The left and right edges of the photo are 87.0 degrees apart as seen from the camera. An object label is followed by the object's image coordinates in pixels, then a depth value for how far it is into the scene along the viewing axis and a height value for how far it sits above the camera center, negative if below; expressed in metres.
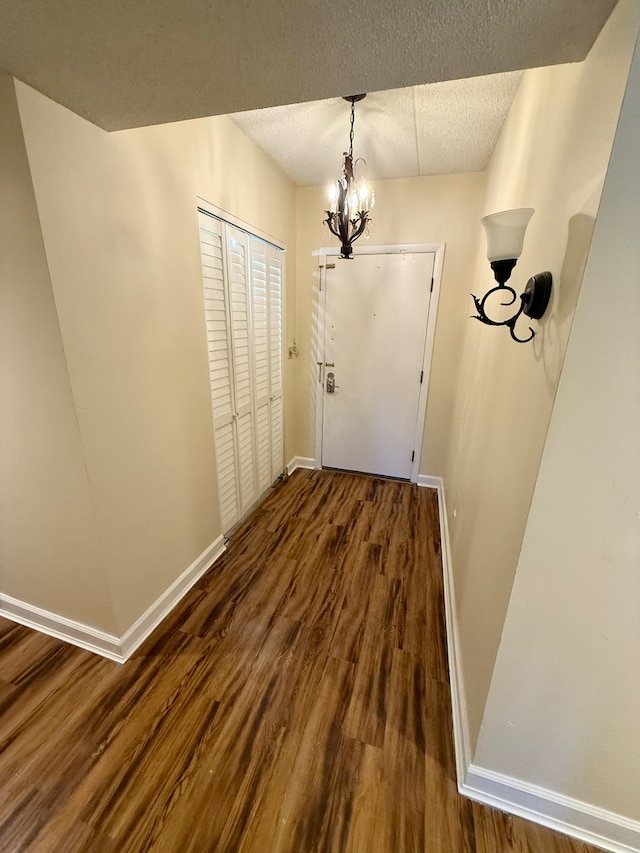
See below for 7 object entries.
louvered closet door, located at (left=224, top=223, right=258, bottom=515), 2.07 -0.20
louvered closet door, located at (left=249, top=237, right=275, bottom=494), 2.34 -0.22
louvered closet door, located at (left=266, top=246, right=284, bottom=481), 2.58 -0.23
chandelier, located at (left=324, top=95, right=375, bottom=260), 1.77 +0.62
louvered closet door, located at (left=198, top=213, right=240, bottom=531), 1.85 -0.24
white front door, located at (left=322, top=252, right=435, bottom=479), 2.82 -0.26
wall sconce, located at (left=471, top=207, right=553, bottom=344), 0.87 +0.20
